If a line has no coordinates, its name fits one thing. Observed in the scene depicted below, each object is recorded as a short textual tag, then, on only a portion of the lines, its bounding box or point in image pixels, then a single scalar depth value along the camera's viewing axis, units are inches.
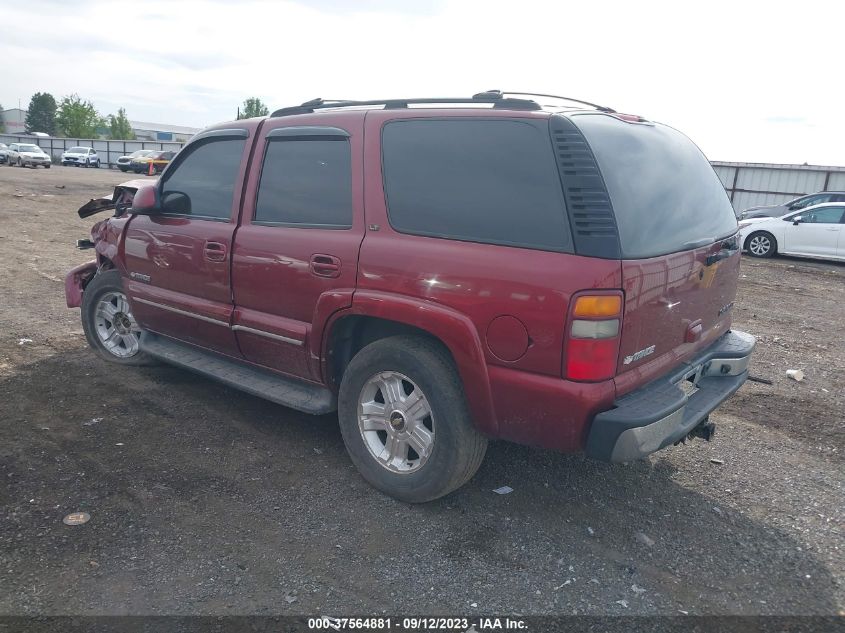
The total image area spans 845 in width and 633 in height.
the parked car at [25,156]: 1413.6
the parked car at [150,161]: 1346.0
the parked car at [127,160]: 1454.1
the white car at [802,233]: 556.1
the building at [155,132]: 3560.5
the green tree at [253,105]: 2812.5
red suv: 113.3
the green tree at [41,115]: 3668.8
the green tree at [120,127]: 3198.8
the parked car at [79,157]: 1696.6
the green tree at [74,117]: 2913.4
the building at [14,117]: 4537.4
